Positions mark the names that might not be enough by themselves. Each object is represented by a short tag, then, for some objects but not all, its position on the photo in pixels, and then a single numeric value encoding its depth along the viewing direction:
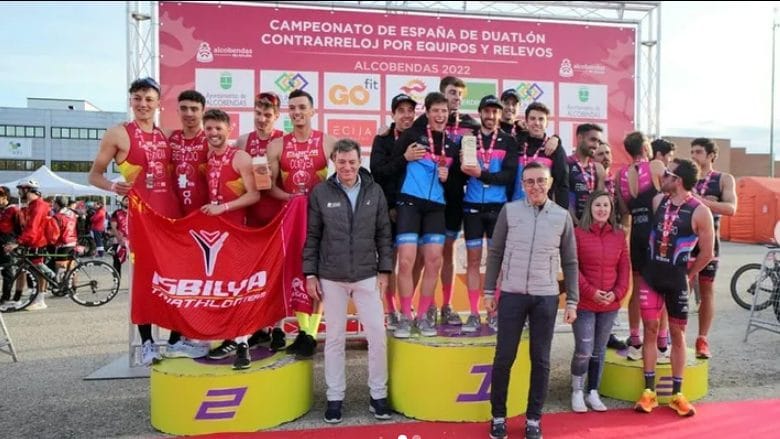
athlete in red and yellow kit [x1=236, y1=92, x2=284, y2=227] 4.34
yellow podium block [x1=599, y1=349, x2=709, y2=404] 4.21
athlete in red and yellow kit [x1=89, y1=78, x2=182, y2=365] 4.12
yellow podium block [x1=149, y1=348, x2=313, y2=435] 3.62
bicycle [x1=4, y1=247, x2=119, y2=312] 8.50
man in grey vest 3.42
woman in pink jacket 3.91
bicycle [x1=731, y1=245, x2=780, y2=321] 6.88
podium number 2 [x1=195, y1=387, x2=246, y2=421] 3.62
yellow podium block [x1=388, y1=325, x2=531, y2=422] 3.79
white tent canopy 16.59
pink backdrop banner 5.92
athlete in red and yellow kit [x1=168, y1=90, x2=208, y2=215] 4.24
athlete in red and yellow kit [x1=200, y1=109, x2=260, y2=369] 3.95
